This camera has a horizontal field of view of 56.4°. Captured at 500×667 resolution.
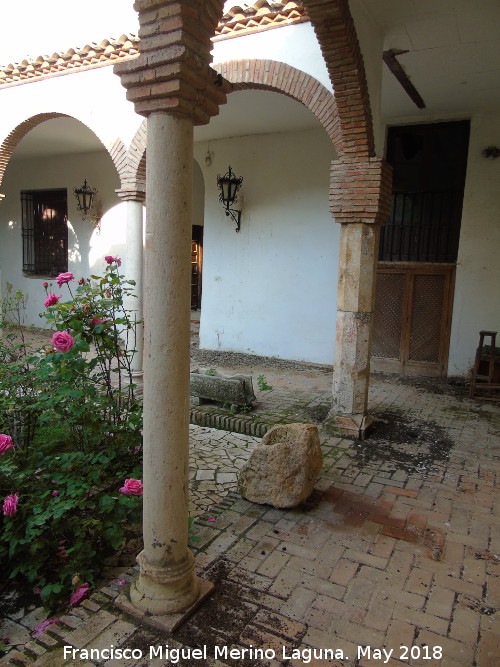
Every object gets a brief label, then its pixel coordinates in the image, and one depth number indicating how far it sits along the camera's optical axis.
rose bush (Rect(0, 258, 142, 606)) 2.75
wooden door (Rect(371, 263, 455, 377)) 7.84
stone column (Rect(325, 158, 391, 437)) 4.88
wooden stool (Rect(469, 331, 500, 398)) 6.60
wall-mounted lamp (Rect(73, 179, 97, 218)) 10.73
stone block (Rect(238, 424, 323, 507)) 3.52
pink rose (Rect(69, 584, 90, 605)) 2.57
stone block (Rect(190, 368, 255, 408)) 5.71
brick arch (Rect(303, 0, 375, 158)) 4.13
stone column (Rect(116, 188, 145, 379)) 6.63
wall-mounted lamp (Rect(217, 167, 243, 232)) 8.92
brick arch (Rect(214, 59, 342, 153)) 5.02
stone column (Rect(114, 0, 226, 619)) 2.24
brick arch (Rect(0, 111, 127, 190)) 6.71
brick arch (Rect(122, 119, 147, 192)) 6.45
